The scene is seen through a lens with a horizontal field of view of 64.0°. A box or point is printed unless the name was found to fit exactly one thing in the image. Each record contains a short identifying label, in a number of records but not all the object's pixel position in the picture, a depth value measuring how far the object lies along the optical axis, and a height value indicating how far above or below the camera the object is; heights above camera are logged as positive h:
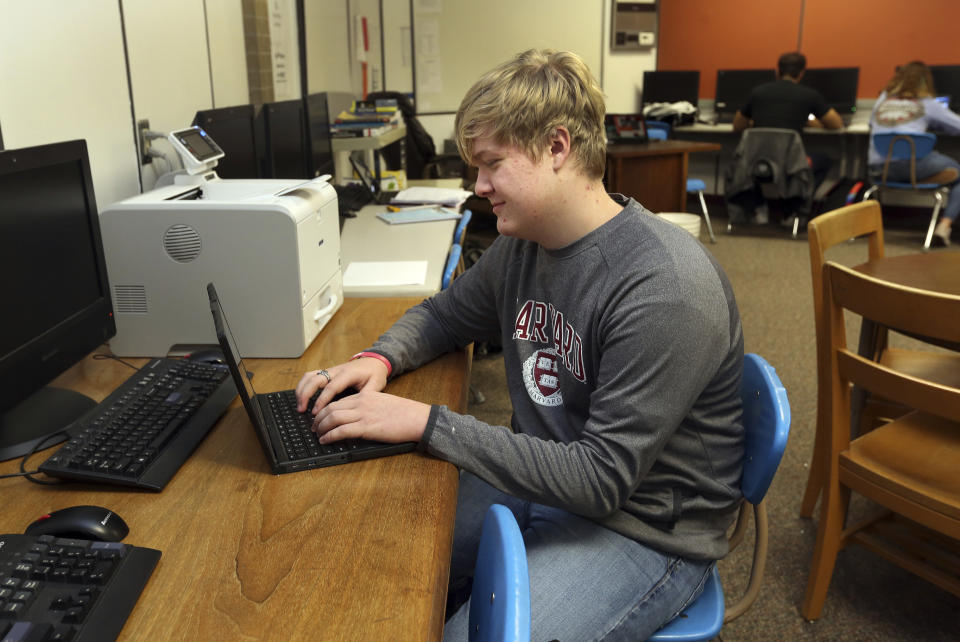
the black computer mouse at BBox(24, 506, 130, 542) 0.87 -0.47
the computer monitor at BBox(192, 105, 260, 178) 1.99 -0.10
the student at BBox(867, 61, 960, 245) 5.35 -0.18
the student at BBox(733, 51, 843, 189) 5.93 -0.07
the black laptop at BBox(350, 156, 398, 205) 3.36 -0.37
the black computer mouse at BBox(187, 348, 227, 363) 1.42 -0.46
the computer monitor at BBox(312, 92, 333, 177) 2.90 -0.14
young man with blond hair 1.04 -0.43
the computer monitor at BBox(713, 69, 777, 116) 6.68 +0.07
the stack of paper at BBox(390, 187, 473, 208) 3.16 -0.41
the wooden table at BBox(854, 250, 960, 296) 1.97 -0.47
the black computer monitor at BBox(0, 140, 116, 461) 1.12 -0.29
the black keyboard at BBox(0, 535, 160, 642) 0.72 -0.47
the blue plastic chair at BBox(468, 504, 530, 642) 0.67 -0.44
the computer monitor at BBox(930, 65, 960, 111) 5.97 +0.09
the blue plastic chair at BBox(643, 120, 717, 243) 5.70 -0.31
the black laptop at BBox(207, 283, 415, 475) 1.05 -0.48
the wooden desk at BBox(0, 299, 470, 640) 0.77 -0.50
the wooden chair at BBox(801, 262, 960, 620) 1.51 -0.77
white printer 1.42 -0.31
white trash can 4.76 -0.77
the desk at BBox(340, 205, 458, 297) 1.97 -0.46
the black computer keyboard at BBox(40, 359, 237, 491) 1.03 -0.47
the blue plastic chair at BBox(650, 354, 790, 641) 1.17 -0.57
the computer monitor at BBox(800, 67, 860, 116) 6.36 +0.08
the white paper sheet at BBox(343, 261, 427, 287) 2.01 -0.46
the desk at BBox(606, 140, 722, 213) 5.04 -0.50
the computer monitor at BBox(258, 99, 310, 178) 2.39 -0.14
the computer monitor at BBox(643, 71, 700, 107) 6.84 +0.08
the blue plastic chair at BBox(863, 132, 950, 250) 5.20 -0.38
